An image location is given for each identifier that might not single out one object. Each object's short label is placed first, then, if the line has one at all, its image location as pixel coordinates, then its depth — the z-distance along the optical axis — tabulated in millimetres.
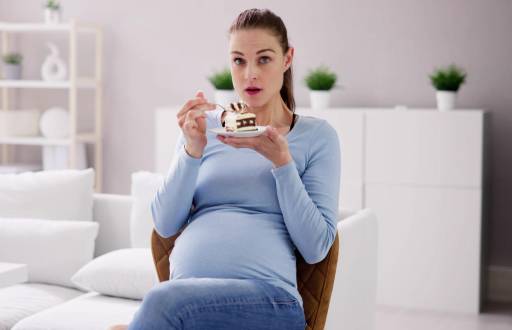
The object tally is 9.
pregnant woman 1994
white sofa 2824
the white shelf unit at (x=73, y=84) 5477
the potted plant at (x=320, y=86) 4824
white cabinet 4512
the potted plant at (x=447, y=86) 4605
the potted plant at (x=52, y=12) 5578
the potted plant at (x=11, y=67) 5727
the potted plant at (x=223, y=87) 4922
